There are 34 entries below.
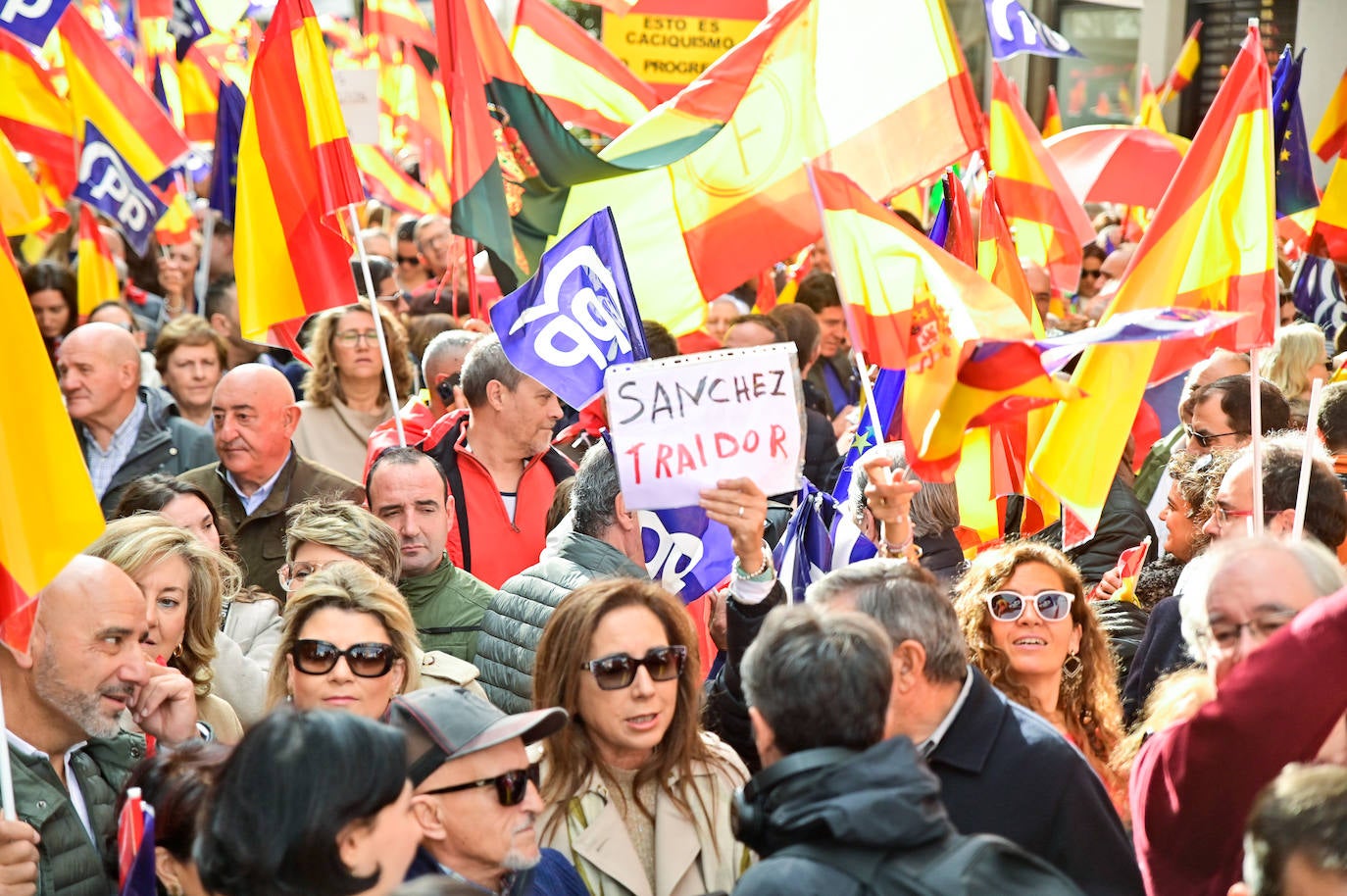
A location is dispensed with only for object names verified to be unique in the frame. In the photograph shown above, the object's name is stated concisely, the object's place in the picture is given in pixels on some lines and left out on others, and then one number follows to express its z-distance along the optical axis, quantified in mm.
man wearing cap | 6512
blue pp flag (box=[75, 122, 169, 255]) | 19656
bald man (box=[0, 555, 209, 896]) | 7098
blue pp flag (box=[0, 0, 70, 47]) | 15164
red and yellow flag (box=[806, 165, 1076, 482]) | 8922
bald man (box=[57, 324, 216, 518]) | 15156
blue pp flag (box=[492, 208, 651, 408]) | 10656
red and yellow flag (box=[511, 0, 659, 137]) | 17344
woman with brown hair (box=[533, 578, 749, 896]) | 7539
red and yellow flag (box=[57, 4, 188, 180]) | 19234
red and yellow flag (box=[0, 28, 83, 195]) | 18547
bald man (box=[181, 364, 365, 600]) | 12836
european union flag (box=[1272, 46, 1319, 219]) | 17703
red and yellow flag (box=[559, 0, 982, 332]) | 12656
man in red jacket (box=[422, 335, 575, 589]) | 12187
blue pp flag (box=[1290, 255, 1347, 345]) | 19312
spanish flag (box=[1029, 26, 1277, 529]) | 10141
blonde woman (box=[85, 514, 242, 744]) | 9117
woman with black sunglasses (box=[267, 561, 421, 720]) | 8133
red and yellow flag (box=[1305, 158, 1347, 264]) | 16031
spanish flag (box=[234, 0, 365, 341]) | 13570
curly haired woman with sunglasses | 8750
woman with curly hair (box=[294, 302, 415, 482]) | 15500
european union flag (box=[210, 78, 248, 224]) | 20297
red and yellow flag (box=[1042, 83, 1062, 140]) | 27723
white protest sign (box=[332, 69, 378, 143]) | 24172
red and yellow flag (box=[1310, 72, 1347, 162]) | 18797
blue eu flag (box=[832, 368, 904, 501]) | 11266
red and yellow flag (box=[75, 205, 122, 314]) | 21828
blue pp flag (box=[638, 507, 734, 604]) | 9852
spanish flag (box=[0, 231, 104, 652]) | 7352
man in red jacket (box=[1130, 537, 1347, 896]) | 5770
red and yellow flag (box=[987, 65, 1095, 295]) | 17359
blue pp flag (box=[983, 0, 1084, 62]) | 16016
